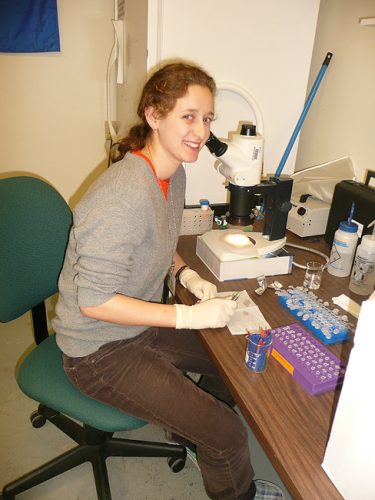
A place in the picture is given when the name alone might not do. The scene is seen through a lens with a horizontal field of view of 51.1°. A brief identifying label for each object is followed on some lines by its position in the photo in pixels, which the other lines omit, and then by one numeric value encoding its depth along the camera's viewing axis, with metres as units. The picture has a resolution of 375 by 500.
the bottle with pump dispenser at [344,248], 1.21
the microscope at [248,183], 1.12
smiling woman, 0.94
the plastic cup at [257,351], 0.82
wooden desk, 0.63
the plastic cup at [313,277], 1.17
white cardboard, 0.52
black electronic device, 1.26
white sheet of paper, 0.97
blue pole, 1.62
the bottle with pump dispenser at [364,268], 1.12
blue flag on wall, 2.12
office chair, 1.08
